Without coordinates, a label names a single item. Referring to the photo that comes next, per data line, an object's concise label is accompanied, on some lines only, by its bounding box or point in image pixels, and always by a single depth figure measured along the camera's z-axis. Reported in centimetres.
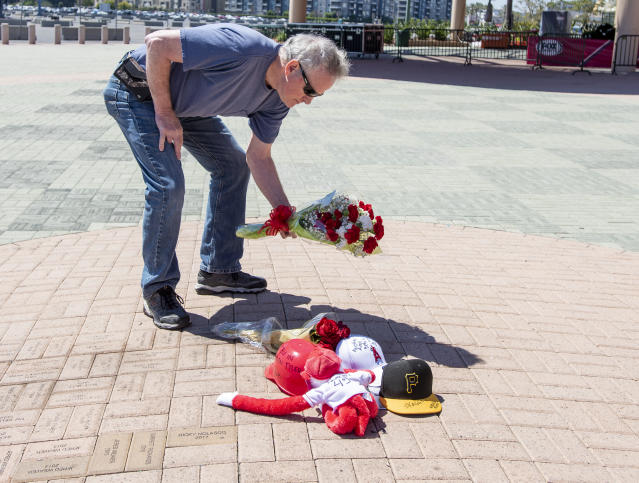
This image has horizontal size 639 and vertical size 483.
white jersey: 299
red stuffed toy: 293
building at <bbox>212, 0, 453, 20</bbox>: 15612
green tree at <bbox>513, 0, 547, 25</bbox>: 4840
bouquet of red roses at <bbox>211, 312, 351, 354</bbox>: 343
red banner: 2497
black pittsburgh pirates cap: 311
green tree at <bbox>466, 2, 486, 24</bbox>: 7945
